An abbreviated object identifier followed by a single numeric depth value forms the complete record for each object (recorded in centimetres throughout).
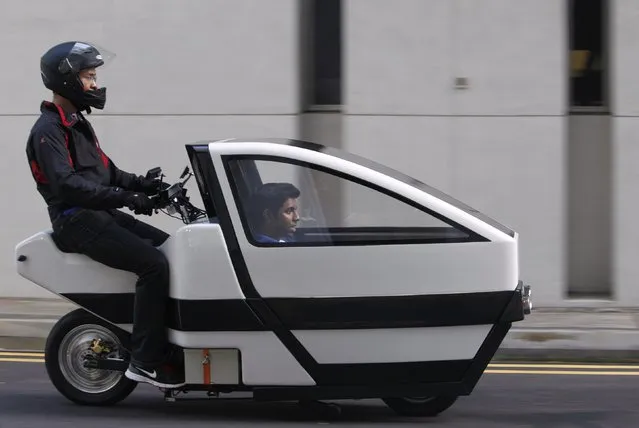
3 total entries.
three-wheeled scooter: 964
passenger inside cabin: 980
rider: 994
